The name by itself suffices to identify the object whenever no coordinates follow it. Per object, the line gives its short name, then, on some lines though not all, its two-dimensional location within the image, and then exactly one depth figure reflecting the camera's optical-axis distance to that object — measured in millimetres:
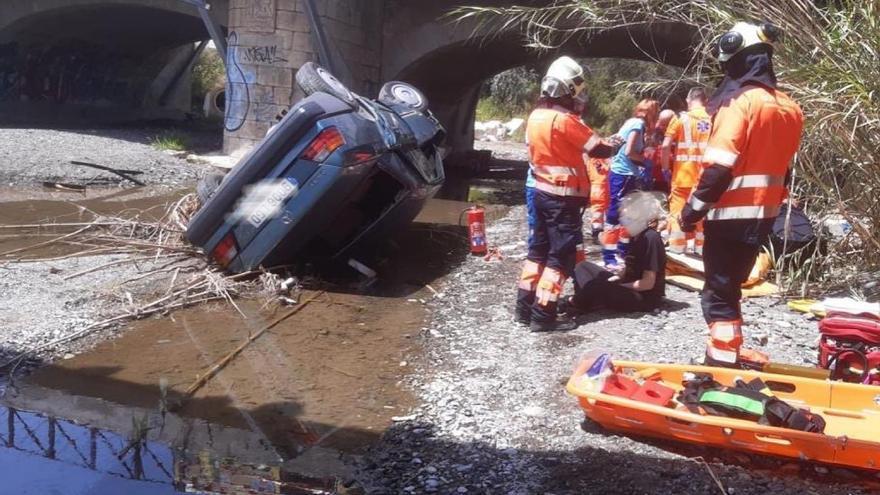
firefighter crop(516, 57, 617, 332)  4707
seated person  5098
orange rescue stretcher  2939
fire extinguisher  7043
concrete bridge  12648
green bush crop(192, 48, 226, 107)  28250
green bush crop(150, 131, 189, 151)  15206
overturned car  5371
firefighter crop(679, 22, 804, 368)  3646
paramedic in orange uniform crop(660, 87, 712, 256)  6680
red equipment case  3734
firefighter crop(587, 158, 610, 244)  7043
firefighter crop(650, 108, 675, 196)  7445
